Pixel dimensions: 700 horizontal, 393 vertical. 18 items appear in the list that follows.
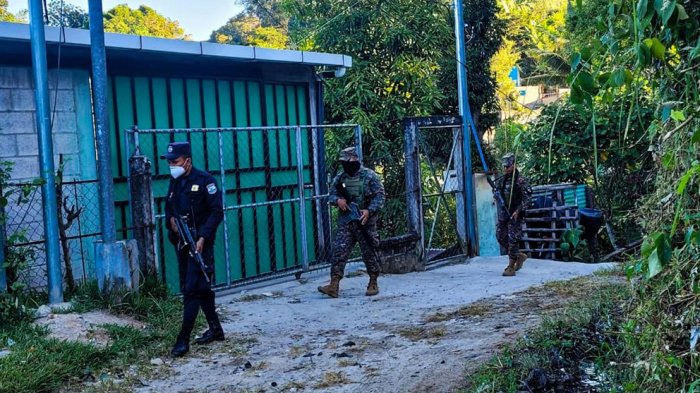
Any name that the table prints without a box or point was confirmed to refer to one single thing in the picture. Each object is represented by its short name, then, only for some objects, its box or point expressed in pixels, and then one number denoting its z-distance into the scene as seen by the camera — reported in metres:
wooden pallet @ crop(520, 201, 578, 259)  12.38
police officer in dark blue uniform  6.33
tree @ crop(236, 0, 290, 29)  30.01
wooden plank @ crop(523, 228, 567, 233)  12.34
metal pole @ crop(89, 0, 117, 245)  7.01
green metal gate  8.82
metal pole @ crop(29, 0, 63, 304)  6.85
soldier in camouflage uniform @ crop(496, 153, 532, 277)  9.94
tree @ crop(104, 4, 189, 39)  35.16
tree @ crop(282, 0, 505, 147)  14.66
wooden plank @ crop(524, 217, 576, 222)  12.23
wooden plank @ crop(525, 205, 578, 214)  12.42
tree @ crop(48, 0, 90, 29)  22.91
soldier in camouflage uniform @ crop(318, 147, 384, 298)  8.64
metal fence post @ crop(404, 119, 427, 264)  10.42
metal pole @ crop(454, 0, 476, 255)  11.45
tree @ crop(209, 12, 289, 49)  47.67
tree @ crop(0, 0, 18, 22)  25.83
